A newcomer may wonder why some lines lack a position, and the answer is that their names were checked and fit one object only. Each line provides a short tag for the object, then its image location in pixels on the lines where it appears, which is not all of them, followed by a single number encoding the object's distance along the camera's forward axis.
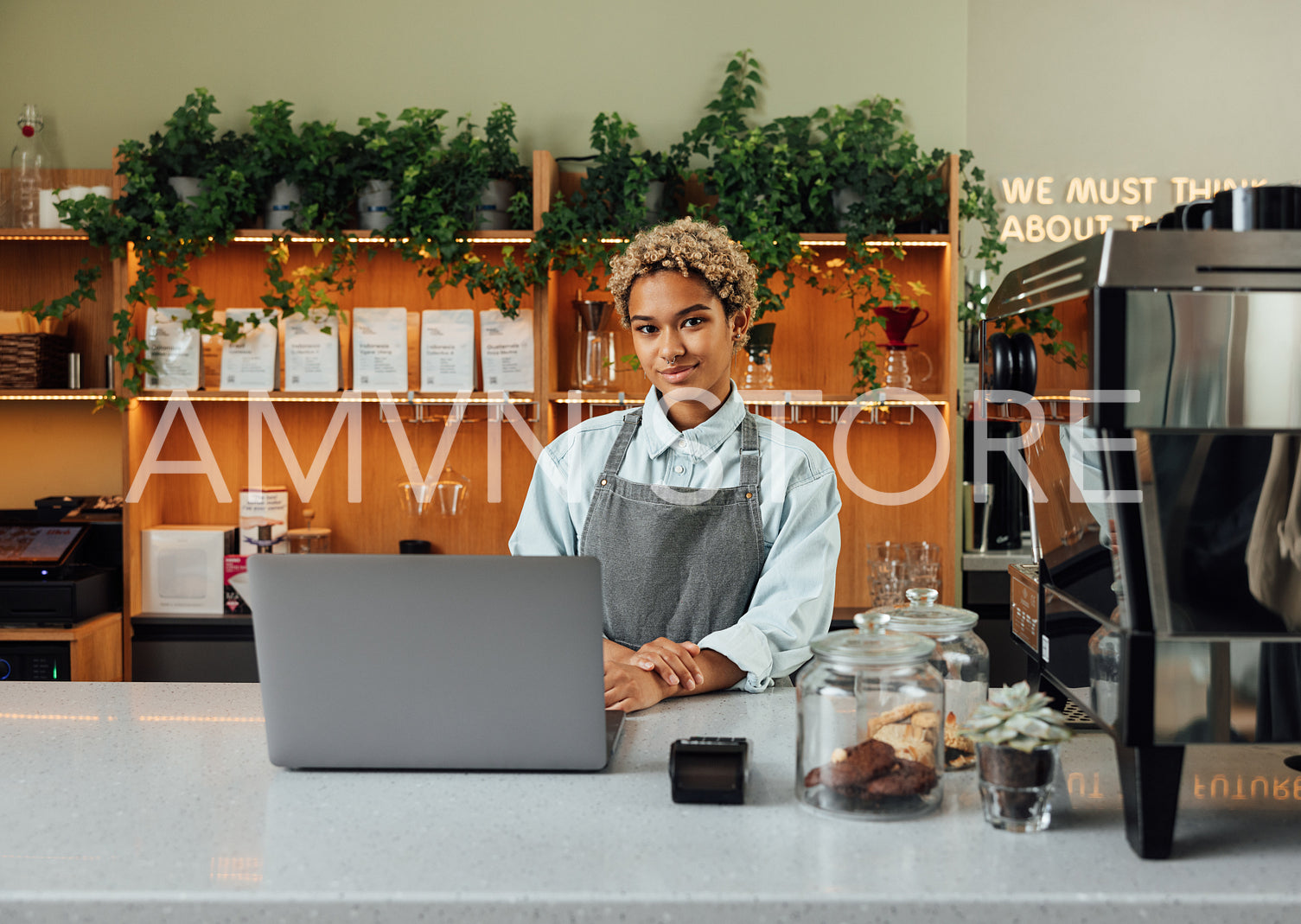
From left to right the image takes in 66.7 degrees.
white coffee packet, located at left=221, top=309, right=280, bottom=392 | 3.16
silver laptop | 1.04
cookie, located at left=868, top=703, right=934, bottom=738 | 1.01
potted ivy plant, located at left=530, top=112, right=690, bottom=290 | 2.95
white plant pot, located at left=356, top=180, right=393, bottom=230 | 3.02
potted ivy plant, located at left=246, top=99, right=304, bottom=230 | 2.99
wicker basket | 3.10
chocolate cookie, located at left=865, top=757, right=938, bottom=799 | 0.98
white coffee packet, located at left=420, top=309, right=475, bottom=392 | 3.15
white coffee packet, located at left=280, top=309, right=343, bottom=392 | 3.15
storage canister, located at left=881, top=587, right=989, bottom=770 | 1.17
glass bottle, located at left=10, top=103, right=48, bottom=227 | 3.21
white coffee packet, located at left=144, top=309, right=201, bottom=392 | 3.14
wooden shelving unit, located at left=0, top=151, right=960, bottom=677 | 3.24
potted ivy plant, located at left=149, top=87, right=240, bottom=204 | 3.04
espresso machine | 0.91
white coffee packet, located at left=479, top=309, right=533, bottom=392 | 3.12
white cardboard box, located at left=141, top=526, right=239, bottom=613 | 3.12
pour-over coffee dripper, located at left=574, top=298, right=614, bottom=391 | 3.11
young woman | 1.75
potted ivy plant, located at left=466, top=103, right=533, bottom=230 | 3.04
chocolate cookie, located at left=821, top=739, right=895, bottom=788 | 0.98
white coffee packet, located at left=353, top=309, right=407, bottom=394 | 3.15
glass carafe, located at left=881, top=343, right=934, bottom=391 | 3.10
